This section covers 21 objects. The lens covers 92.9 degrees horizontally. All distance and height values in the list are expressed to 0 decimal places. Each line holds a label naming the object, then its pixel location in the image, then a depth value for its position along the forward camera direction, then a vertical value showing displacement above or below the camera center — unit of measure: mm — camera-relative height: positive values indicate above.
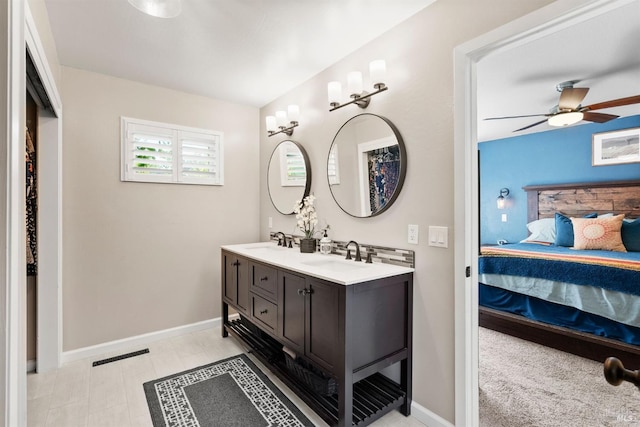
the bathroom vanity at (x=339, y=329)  1615 -689
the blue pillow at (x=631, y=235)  3488 -260
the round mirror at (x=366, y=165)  1995 +348
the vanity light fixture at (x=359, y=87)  1939 +881
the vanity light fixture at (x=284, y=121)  2830 +910
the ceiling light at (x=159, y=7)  1772 +1233
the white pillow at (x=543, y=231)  4457 -266
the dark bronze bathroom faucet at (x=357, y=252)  2178 -277
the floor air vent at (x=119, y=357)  2520 -1221
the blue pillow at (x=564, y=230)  4023 -237
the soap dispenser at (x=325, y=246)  2463 -262
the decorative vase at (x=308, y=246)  2582 -275
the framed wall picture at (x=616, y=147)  3875 +861
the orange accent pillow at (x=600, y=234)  3543 -256
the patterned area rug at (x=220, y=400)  1808 -1221
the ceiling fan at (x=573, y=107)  2836 +1029
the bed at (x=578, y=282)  2482 -646
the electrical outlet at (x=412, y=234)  1869 -127
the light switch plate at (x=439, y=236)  1704 -133
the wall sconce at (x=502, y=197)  5219 +280
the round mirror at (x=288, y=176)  2840 +380
